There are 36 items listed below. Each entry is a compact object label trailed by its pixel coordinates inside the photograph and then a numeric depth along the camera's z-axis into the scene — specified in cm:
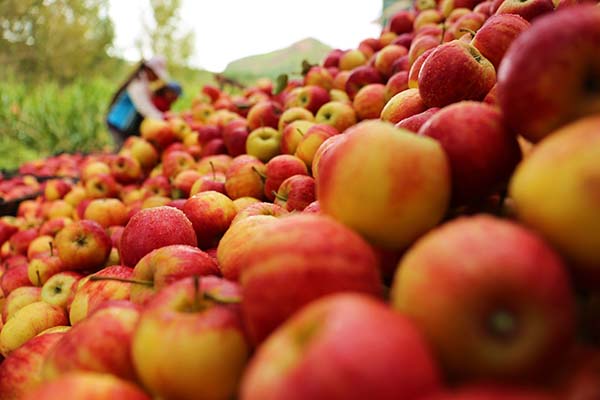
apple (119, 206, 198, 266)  39
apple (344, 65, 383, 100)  70
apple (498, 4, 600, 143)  20
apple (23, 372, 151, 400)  19
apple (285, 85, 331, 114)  71
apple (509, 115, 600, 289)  17
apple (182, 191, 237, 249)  47
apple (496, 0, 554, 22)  43
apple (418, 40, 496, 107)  36
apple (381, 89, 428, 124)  40
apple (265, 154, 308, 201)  53
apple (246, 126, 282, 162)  67
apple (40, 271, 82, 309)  48
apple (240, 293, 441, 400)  15
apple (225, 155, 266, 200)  57
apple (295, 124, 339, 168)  54
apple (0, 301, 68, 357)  42
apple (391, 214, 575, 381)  15
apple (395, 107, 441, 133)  32
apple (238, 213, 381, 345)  19
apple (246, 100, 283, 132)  74
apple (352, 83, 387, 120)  61
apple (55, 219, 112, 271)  53
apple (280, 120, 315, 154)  59
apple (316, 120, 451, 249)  22
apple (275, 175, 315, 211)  45
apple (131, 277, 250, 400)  20
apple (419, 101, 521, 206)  23
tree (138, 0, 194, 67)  1428
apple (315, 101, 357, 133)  62
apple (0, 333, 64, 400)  31
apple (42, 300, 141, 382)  23
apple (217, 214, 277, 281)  30
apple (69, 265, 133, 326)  35
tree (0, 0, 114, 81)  1455
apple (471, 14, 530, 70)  39
